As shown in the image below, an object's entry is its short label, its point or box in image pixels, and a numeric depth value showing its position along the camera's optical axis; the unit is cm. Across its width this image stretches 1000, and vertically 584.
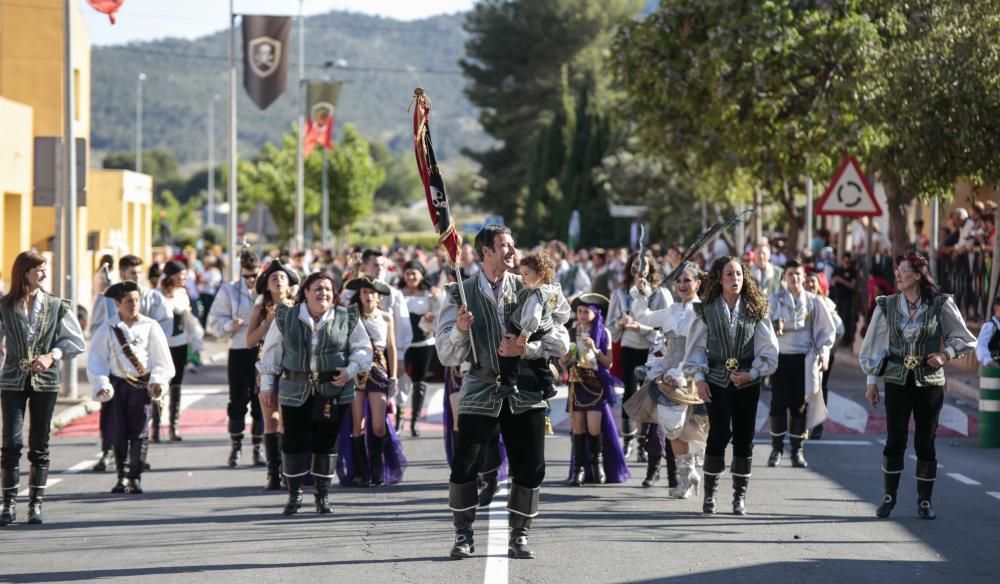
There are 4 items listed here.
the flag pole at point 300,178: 4472
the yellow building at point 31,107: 3281
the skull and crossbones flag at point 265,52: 3192
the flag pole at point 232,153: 3221
